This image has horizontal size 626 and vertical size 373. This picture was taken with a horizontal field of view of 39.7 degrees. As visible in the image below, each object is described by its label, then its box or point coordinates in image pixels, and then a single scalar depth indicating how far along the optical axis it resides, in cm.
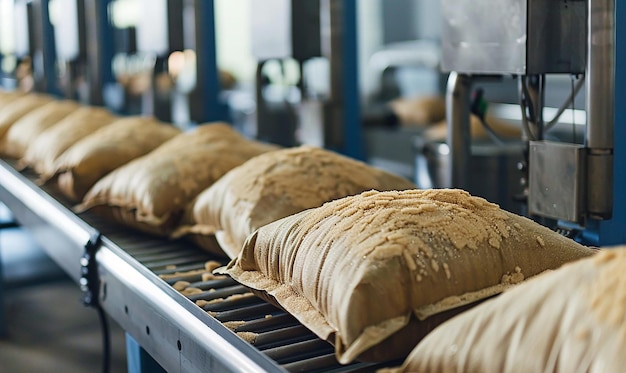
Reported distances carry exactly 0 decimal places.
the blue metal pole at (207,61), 349
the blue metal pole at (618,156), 152
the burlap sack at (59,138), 282
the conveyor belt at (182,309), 116
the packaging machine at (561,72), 153
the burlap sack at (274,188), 165
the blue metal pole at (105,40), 477
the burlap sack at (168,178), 199
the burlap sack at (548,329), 79
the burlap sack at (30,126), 331
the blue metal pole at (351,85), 270
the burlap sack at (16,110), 370
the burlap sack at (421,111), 505
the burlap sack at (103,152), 241
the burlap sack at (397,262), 107
